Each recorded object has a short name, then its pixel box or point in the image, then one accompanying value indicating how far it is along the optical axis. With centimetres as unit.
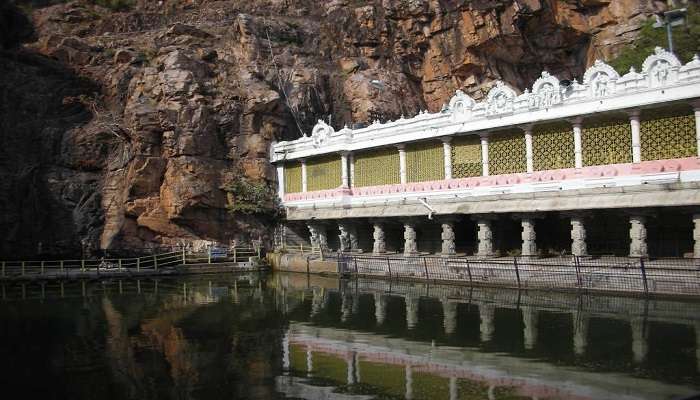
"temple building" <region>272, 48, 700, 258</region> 2084
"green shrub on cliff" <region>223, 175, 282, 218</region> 3334
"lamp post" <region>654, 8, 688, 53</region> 2242
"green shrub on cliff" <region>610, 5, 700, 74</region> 2906
